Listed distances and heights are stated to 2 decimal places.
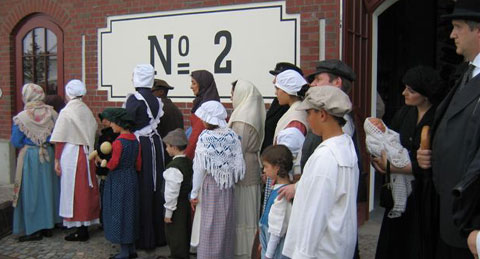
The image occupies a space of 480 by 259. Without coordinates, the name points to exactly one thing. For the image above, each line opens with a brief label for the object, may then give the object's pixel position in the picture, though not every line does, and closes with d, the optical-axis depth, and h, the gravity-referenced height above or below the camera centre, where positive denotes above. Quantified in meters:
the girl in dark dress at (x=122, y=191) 4.40 -0.69
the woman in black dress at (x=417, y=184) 2.92 -0.41
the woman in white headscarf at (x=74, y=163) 4.88 -0.49
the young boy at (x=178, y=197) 4.12 -0.70
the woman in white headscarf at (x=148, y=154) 4.59 -0.36
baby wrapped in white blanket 2.91 -0.21
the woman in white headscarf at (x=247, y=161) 4.02 -0.38
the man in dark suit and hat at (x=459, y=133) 2.18 -0.07
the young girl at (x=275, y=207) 3.01 -0.58
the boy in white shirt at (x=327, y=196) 2.24 -0.38
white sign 5.23 +0.87
